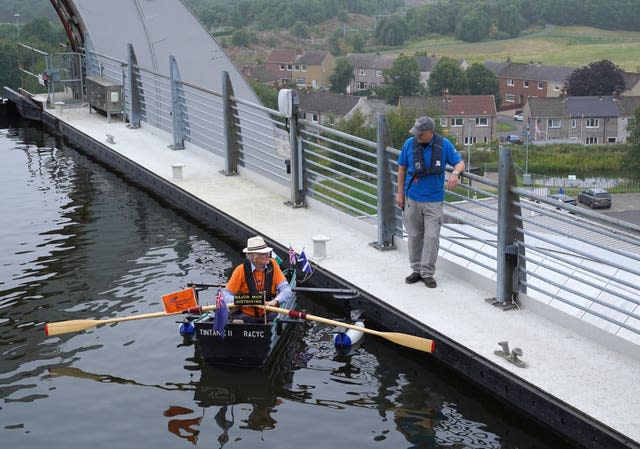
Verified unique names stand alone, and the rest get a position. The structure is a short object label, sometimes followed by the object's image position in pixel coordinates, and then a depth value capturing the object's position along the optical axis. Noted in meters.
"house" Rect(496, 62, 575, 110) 171.50
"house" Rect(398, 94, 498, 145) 149.38
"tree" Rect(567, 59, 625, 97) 158.75
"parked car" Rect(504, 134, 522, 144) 142.62
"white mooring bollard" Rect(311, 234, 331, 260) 10.73
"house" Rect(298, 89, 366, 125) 148.70
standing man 9.37
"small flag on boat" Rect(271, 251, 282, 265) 9.98
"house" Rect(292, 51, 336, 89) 198.62
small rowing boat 8.32
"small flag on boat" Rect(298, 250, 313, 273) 10.20
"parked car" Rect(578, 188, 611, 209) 108.62
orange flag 8.88
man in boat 8.70
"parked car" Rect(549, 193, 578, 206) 106.20
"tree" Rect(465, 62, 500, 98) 173.88
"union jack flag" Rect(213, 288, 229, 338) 8.11
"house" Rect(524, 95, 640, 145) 144.38
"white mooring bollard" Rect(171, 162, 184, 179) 15.01
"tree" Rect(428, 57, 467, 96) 170.88
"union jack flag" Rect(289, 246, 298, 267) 10.26
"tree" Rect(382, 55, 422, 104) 172.88
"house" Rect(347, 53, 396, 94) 194.00
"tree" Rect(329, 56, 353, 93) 195.50
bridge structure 7.48
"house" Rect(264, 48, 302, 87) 185.00
